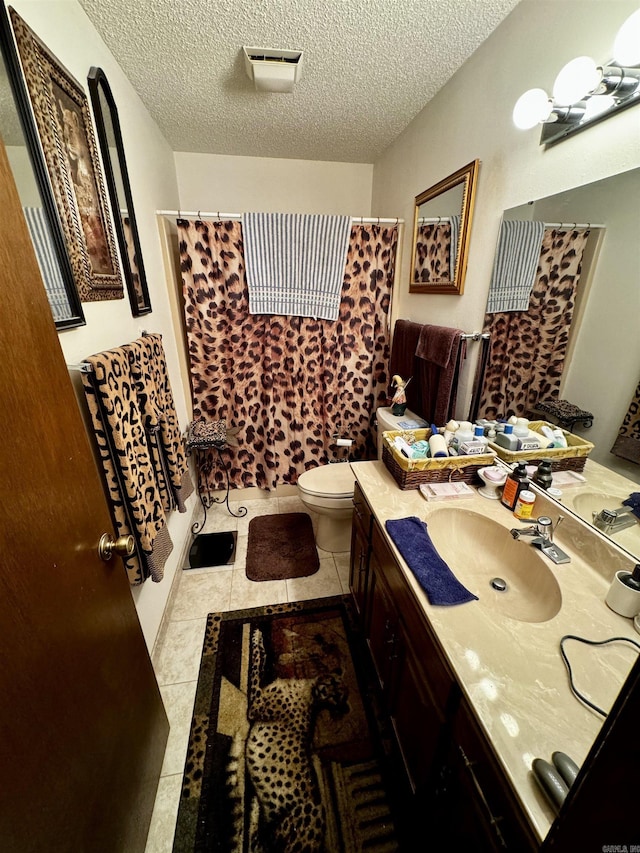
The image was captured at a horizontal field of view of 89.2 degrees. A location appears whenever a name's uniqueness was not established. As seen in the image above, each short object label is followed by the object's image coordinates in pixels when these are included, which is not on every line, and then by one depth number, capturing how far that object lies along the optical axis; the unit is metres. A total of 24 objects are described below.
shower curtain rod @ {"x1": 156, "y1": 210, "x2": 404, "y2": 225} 1.85
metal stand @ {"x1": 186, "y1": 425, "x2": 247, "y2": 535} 2.10
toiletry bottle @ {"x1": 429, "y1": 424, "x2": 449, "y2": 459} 1.33
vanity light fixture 0.78
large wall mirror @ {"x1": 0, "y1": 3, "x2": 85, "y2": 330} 0.76
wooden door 0.50
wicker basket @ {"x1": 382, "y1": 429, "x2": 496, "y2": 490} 1.27
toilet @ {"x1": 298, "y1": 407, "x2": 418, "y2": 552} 1.88
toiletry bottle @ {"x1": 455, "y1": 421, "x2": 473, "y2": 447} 1.35
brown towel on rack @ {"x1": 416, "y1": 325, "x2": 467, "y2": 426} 1.53
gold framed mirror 1.47
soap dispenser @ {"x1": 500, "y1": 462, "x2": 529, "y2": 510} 1.13
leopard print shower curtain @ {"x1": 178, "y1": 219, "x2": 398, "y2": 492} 2.05
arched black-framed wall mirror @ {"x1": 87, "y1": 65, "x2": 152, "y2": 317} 1.21
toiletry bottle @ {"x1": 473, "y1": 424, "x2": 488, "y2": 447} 1.36
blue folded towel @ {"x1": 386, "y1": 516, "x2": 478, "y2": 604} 0.84
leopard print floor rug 1.00
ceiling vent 1.36
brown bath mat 1.95
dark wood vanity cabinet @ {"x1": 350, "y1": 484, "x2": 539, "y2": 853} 0.59
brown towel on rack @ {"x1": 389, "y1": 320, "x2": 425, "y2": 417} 1.91
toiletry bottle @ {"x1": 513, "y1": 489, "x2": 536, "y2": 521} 1.09
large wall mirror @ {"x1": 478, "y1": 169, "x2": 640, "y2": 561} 0.88
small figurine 1.99
